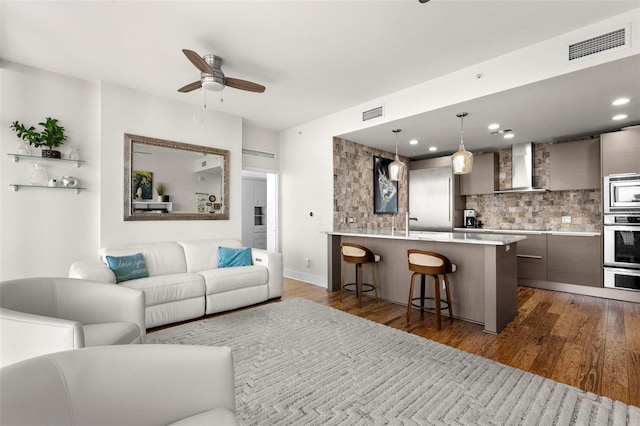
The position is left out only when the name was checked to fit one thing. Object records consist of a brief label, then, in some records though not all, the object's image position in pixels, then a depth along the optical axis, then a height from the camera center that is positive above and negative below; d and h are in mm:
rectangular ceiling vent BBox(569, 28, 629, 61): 2387 +1433
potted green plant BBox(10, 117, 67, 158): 3189 +876
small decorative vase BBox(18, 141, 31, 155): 3191 +711
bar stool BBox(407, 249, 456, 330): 3057 -577
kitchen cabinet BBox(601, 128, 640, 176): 3955 +850
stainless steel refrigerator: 5891 +306
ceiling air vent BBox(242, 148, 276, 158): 5266 +1124
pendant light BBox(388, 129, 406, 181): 4077 +605
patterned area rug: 1712 -1183
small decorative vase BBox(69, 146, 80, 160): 3484 +710
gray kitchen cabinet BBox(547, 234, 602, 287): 4262 -694
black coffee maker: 5973 -98
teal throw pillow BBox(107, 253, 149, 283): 3135 -586
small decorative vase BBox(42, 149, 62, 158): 3291 +682
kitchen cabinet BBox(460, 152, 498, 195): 5637 +725
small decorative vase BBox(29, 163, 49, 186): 3250 +420
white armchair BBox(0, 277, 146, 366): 1347 -589
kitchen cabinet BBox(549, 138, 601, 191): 4531 +774
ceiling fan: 2984 +1364
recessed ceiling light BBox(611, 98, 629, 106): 3275 +1276
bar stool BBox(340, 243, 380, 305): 3834 -599
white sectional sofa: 3043 -751
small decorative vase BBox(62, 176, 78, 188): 3411 +375
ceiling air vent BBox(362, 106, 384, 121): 4090 +1426
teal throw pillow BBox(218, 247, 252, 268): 3986 -599
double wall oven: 3920 -245
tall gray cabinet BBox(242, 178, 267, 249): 7777 +35
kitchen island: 2982 -666
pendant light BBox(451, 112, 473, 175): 3262 +582
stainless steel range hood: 5160 +806
